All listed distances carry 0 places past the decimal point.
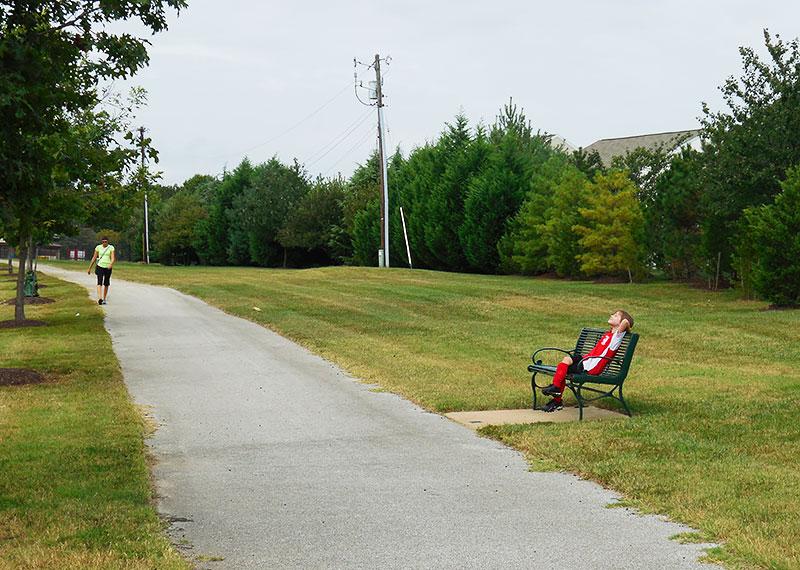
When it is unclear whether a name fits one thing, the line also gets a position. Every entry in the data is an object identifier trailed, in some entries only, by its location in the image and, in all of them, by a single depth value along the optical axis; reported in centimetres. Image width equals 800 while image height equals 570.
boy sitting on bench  1180
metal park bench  1155
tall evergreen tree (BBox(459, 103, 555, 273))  5306
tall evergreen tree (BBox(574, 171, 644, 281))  4003
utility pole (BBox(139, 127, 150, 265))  8672
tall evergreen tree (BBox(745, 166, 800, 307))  2556
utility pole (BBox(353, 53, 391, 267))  5403
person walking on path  2972
